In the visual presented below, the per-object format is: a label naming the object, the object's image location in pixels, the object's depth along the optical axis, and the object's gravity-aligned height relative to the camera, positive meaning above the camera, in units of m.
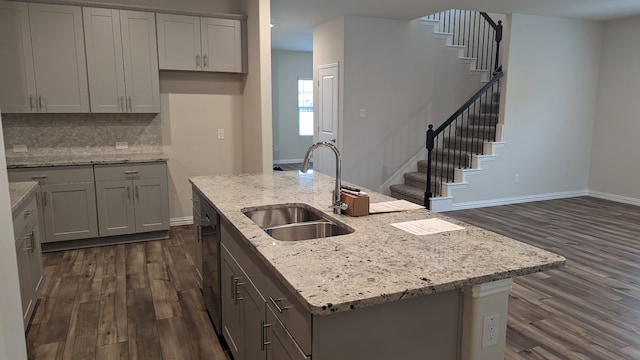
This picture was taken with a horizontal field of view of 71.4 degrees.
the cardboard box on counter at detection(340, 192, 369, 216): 2.26 -0.46
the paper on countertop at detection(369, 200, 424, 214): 2.38 -0.51
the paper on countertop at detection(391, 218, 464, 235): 2.02 -0.53
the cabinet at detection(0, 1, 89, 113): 4.19 +0.52
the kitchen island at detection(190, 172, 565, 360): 1.38 -0.54
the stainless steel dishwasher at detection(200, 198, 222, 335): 2.68 -0.94
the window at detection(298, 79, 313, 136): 10.21 +0.13
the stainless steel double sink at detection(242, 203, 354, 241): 2.25 -0.58
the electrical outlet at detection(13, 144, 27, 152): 4.61 -0.35
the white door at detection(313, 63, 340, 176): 6.47 +0.01
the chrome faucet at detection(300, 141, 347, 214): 2.28 -0.40
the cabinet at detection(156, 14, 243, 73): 4.73 +0.76
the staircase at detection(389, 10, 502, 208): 6.25 -0.20
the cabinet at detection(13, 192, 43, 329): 2.72 -0.91
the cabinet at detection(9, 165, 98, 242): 4.27 -0.85
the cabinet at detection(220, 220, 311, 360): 1.57 -0.83
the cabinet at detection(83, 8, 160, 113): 4.48 +0.55
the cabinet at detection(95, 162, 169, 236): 4.50 -0.86
